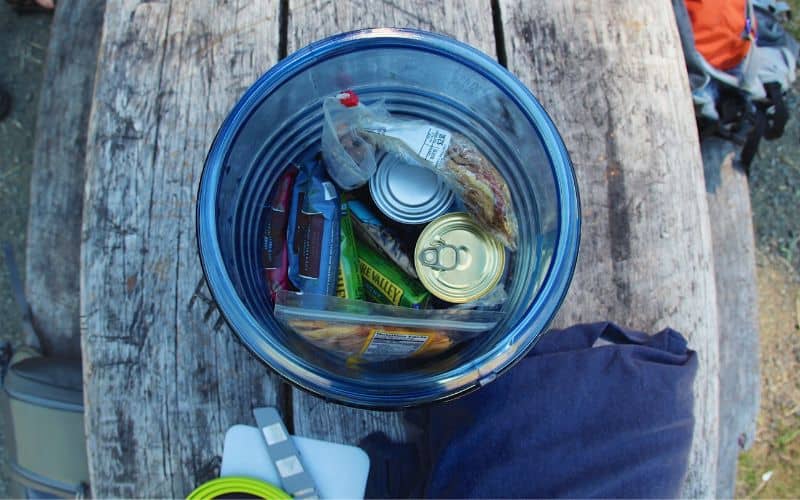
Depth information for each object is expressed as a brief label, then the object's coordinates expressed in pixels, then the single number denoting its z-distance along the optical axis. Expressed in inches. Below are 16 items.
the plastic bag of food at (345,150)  23.4
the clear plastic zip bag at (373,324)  20.6
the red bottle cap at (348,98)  23.0
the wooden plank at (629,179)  30.2
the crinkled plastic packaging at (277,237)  24.3
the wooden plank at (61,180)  41.6
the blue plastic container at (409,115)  19.8
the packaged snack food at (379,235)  24.9
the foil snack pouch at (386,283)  24.4
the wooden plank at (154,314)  28.0
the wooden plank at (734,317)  42.9
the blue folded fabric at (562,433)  25.9
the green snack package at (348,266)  24.5
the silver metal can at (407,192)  24.1
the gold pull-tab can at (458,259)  23.3
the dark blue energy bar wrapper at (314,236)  23.6
